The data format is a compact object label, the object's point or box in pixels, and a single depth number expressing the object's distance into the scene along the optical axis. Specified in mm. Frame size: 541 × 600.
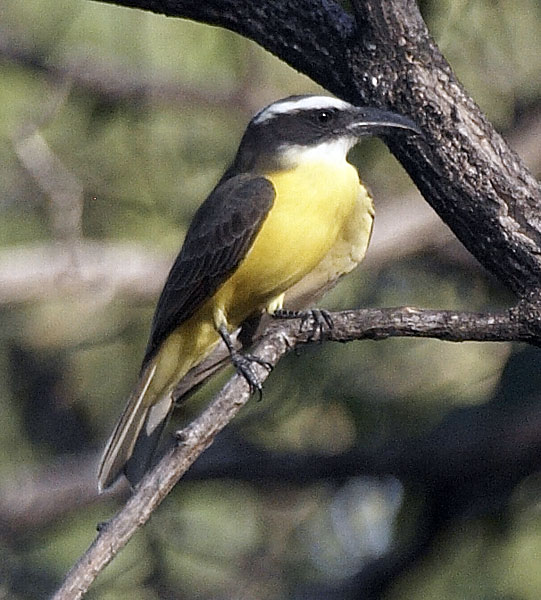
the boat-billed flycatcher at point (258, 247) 7648
